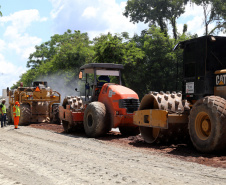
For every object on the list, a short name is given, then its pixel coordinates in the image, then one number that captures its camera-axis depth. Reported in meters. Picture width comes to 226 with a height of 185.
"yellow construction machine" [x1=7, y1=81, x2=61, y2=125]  21.39
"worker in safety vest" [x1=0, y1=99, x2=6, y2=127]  20.89
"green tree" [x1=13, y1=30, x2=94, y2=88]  45.53
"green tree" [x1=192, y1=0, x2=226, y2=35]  36.99
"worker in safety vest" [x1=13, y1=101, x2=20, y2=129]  19.00
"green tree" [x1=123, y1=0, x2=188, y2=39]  42.16
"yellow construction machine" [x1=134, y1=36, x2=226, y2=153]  8.40
